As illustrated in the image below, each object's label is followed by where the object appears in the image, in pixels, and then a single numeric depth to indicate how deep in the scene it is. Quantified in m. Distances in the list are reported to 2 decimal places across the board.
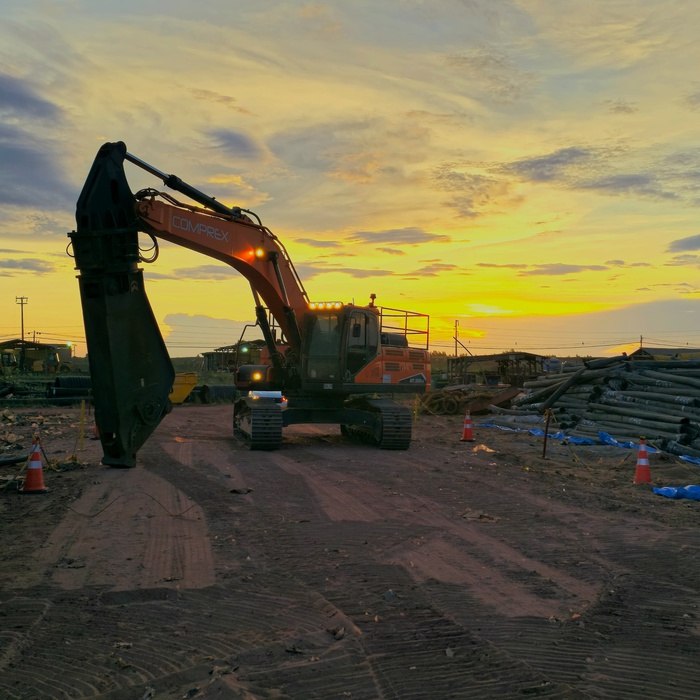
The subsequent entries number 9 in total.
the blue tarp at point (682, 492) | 11.02
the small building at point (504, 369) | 45.16
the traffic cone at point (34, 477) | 10.70
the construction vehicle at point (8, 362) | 48.54
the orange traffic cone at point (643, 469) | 12.41
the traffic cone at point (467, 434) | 19.19
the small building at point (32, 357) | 54.34
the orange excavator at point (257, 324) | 10.88
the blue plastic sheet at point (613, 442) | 17.64
